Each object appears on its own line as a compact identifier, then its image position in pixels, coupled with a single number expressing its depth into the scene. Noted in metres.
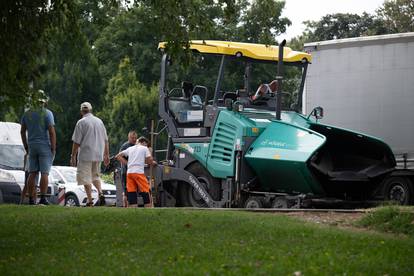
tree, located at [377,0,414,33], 73.38
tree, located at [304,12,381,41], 75.81
